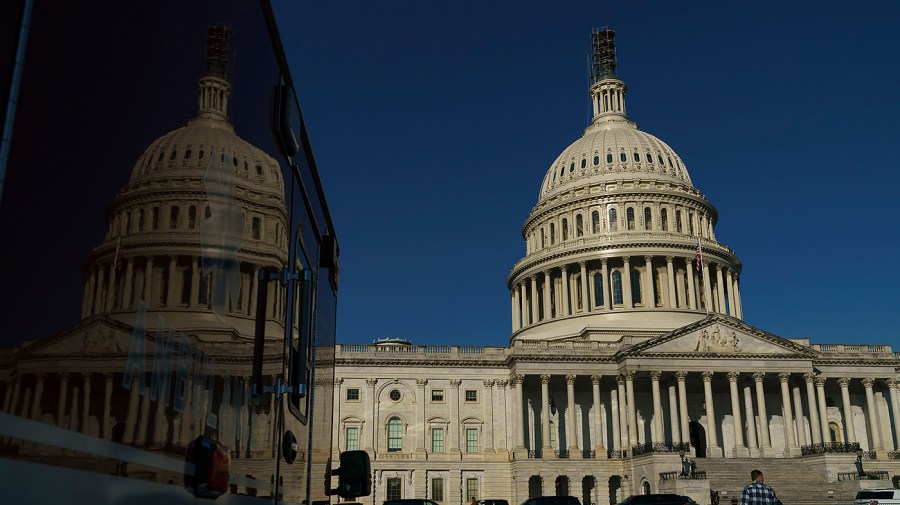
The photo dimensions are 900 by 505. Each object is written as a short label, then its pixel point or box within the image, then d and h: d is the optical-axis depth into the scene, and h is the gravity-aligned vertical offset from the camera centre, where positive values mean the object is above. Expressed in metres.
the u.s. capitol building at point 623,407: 60.97 +5.18
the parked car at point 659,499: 33.62 -0.89
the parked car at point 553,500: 33.31 -0.89
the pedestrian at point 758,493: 13.98 -0.28
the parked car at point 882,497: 36.44 -0.92
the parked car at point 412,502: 24.70 -0.69
